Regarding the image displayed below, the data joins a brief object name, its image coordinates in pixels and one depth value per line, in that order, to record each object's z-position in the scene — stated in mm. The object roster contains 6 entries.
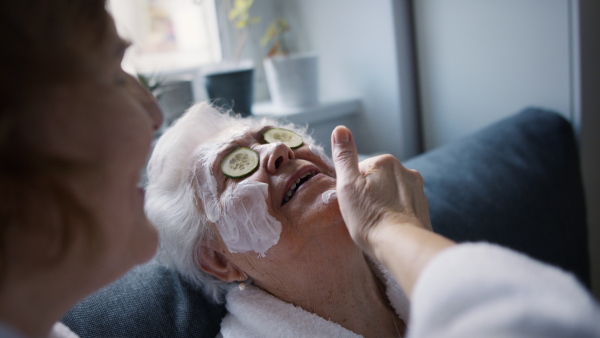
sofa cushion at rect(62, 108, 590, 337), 1187
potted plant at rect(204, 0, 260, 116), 1898
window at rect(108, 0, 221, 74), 2018
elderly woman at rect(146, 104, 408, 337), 1053
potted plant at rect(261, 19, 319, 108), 2090
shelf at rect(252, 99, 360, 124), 2055
